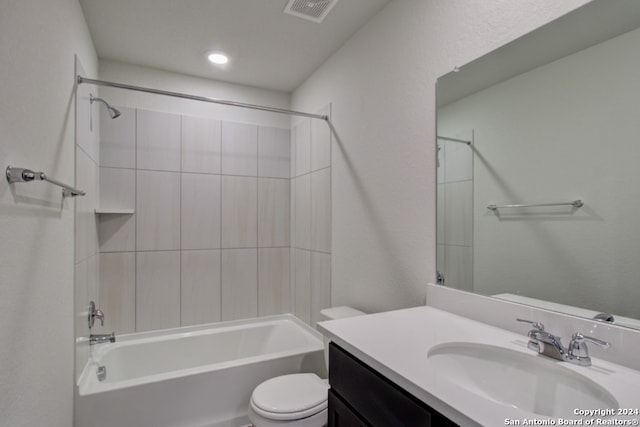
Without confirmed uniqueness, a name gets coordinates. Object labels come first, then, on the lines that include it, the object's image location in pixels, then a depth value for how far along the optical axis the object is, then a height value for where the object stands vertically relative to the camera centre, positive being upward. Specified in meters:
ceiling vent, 1.73 +1.18
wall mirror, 0.86 +0.17
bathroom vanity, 0.67 -0.40
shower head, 2.06 +0.71
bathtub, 1.71 -0.99
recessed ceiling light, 2.32 +1.20
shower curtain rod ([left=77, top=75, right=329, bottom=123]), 1.75 +0.76
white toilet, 1.52 -0.91
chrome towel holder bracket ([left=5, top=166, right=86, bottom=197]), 0.94 +0.13
